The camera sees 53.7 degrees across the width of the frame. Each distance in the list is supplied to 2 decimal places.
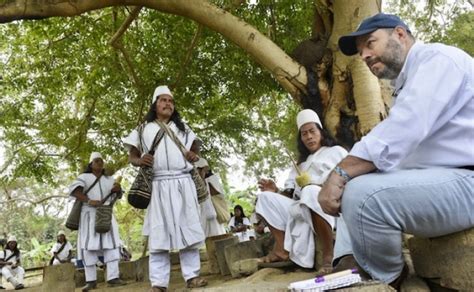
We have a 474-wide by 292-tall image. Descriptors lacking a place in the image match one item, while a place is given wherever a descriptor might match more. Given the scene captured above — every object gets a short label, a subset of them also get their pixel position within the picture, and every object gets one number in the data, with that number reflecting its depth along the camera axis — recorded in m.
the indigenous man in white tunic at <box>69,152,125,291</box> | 7.00
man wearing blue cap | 2.15
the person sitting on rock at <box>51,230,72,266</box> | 12.39
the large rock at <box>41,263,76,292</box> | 6.11
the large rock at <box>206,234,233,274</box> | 6.62
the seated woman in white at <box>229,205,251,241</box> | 11.58
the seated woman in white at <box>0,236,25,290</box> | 10.37
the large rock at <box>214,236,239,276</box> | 6.04
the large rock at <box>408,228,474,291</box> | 2.26
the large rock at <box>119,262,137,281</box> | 7.72
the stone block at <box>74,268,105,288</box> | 8.32
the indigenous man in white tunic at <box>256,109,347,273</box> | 4.14
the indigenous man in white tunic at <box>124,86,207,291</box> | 4.69
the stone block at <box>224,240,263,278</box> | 5.57
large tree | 6.04
